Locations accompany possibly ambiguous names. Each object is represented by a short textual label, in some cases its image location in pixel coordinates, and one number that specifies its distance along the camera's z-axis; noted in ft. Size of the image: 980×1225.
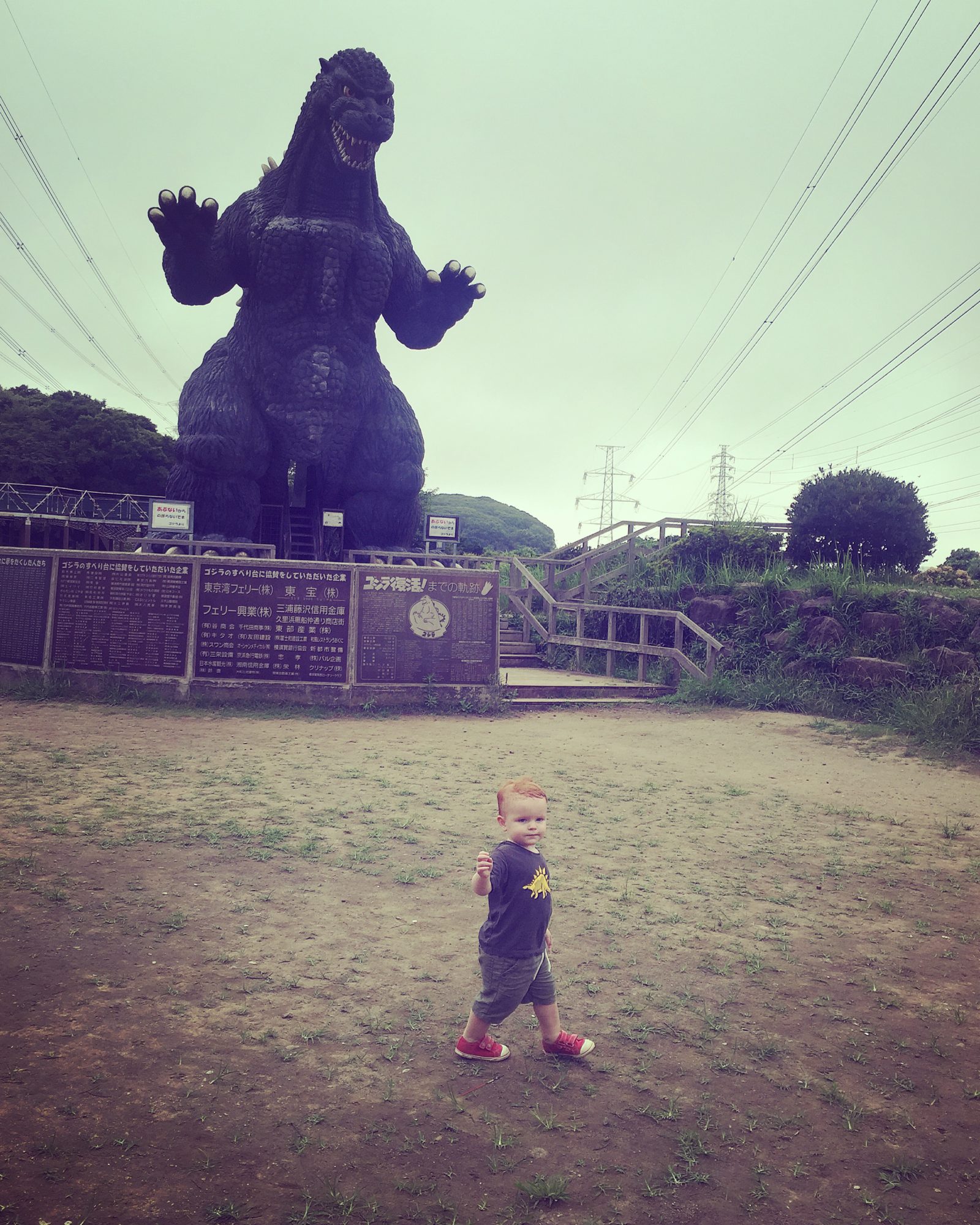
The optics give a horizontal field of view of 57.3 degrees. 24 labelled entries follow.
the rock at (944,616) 35.50
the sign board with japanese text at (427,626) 33.71
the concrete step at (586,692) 39.14
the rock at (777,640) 40.93
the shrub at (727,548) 51.03
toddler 9.84
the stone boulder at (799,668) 39.09
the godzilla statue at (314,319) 32.68
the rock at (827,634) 38.88
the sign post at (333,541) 38.06
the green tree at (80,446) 115.55
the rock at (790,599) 41.88
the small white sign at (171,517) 35.83
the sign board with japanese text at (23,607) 32.94
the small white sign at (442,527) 44.04
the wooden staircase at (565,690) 38.11
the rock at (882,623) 37.19
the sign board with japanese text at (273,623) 32.76
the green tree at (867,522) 45.01
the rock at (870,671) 35.37
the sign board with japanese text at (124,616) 32.40
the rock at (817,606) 40.24
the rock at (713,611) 44.65
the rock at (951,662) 33.83
